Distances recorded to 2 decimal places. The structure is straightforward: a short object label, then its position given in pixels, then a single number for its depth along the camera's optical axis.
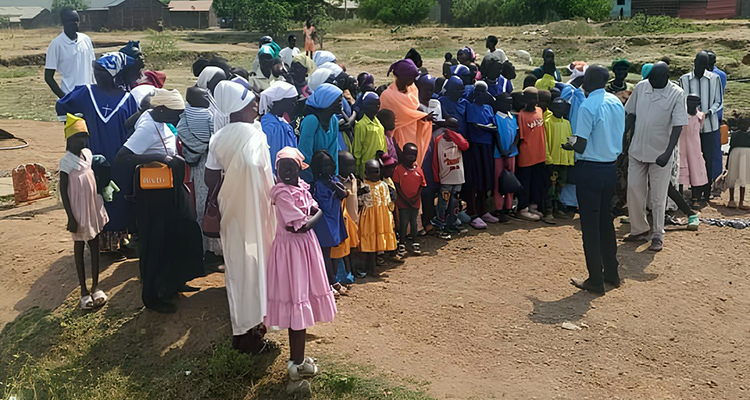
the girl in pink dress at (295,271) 4.59
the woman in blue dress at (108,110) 6.48
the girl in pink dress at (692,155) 8.84
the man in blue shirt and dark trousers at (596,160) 6.04
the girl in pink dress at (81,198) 5.69
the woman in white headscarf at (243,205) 4.65
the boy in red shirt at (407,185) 7.16
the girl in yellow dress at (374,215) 6.58
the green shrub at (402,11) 42.78
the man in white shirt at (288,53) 10.69
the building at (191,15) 49.16
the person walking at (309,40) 13.91
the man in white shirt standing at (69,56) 7.78
